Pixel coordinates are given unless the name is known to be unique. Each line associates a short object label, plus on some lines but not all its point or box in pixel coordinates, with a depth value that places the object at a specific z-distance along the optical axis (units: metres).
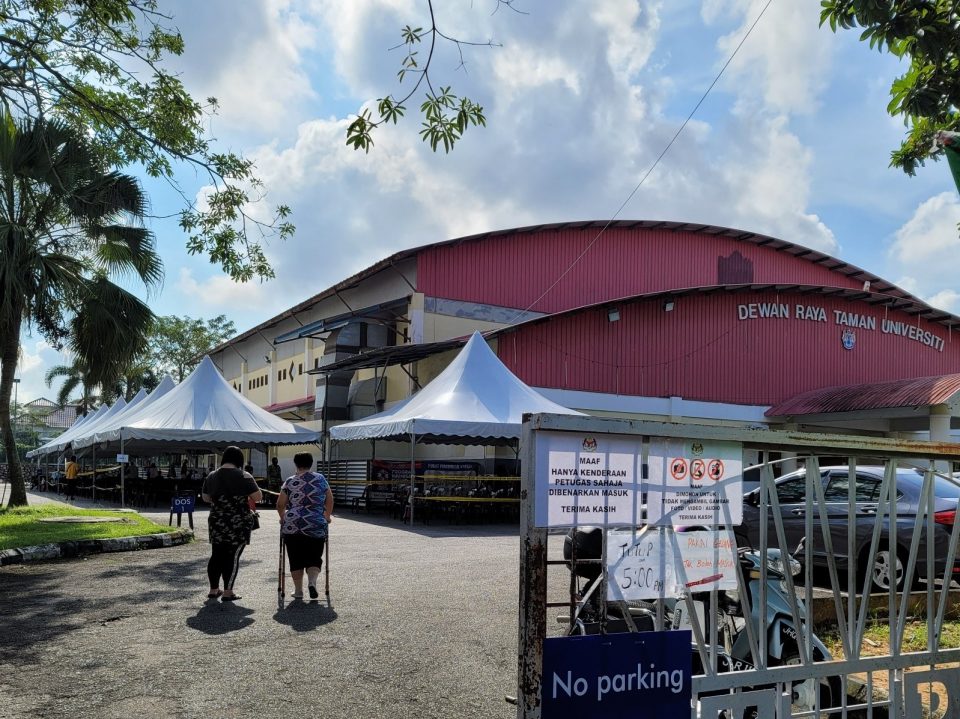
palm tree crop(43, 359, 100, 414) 67.31
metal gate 3.12
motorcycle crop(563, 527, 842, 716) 3.98
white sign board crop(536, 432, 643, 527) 3.15
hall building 26.45
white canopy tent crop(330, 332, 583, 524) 17.61
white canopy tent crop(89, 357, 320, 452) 21.34
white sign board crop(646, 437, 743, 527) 3.43
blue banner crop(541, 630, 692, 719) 3.07
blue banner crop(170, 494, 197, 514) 16.48
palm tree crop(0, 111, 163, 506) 15.52
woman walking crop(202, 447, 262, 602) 8.73
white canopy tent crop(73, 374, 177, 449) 26.39
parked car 8.88
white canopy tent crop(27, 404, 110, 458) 34.95
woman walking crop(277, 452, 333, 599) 8.73
